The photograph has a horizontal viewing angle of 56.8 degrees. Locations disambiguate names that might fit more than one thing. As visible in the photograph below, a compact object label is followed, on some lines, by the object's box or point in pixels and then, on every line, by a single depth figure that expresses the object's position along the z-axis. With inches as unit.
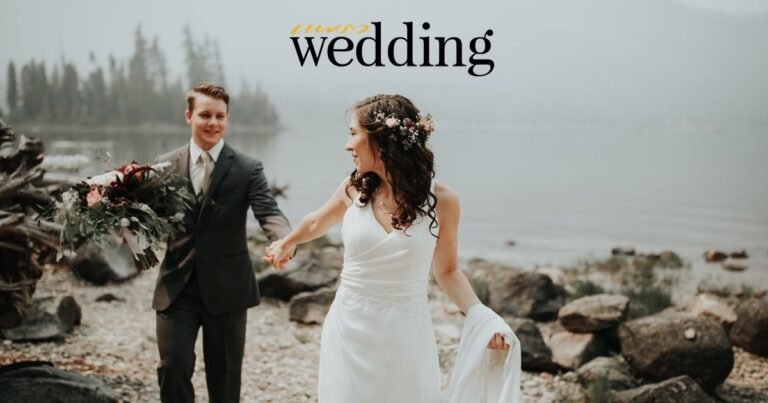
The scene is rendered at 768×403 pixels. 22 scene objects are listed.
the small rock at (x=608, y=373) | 228.8
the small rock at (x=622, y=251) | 652.7
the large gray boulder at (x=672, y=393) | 198.8
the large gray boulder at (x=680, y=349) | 230.4
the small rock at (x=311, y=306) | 305.1
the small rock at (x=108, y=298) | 317.1
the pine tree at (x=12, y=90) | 1700.3
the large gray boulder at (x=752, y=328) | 270.2
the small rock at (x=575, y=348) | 253.0
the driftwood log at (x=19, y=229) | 201.5
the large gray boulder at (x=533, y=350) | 249.8
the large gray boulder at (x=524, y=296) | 320.8
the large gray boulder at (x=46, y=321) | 243.6
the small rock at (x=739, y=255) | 677.3
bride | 123.4
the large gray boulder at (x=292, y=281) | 344.2
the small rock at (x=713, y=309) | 297.0
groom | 154.9
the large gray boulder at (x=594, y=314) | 268.2
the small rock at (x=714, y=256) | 649.6
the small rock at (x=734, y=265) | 606.9
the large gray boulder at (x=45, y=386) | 164.9
